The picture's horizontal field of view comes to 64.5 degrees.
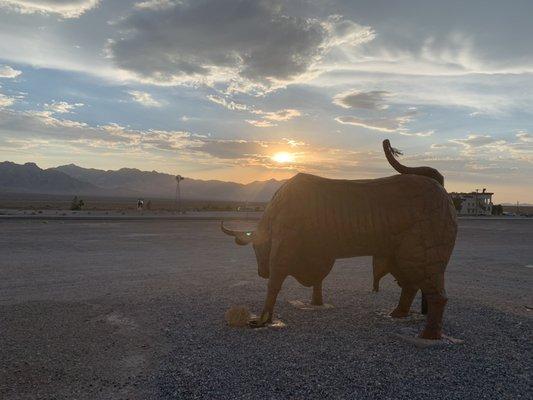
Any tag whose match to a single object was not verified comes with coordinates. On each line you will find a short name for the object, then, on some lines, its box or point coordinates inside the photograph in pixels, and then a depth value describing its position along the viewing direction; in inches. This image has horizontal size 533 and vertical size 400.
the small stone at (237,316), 308.3
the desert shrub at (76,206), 1959.9
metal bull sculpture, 289.4
